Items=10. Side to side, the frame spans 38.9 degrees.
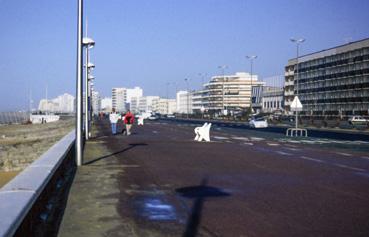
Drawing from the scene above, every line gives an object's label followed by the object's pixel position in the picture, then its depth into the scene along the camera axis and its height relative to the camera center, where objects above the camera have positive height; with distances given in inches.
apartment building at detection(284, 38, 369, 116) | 4217.5 +285.2
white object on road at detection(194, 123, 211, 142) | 1194.1 -50.5
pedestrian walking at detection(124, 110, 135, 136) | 1387.8 -26.3
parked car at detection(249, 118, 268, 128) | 2393.0 -53.5
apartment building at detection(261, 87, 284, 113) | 6097.4 +157.2
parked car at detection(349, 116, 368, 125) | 2690.0 -42.3
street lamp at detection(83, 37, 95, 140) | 1030.0 +72.6
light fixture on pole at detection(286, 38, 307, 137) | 1473.9 +19.2
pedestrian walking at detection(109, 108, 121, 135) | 1457.9 -25.0
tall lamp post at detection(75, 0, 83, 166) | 603.2 +15.9
